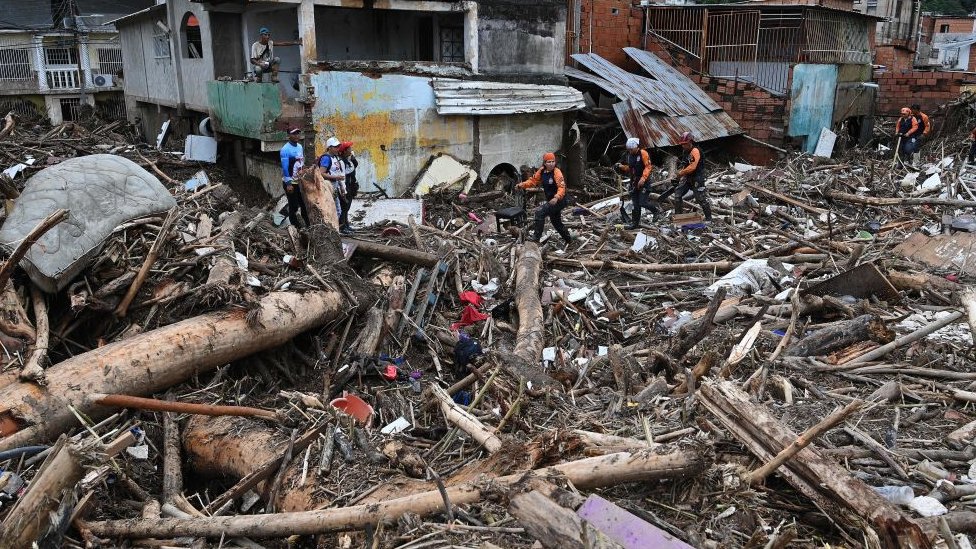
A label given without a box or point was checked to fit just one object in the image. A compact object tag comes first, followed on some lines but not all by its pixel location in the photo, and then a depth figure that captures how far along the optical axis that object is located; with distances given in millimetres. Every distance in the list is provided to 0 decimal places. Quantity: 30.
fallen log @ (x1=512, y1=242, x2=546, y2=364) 7716
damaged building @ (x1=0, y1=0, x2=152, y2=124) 28859
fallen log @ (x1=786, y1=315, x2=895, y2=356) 7301
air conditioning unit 29531
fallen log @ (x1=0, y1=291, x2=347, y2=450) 5398
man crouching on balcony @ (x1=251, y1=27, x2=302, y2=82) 13430
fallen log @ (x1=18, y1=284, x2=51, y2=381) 5547
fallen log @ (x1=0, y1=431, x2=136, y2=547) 4242
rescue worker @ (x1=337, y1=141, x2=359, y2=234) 12008
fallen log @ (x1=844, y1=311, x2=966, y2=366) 7055
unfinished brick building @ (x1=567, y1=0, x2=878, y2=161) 19828
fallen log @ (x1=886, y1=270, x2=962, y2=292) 9000
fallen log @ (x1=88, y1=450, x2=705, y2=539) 4441
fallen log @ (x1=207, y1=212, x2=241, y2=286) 7203
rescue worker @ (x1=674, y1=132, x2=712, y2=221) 12906
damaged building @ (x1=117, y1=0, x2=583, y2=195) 14242
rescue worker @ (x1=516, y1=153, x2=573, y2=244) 11336
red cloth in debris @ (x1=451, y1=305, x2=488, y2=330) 8734
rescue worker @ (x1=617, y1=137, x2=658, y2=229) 12578
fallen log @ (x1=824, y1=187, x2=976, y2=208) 13352
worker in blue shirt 11164
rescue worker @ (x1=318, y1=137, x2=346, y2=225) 11661
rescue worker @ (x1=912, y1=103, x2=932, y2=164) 16766
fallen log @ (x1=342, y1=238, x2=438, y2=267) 9766
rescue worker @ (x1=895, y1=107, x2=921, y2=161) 16719
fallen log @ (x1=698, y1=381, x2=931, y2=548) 4027
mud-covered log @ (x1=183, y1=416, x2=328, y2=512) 5238
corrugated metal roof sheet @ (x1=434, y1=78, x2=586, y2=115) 15875
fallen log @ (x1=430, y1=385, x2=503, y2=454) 5492
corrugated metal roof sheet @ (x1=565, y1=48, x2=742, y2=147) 18141
